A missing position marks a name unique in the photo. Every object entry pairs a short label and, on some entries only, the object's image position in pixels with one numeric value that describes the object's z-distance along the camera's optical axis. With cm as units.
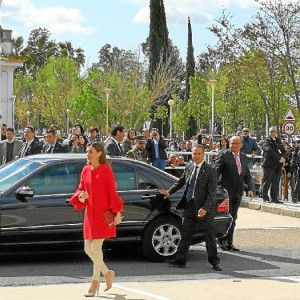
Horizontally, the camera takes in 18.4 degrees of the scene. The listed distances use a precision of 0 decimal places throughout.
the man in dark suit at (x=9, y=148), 1833
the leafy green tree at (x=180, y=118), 7281
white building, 4320
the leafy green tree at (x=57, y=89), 7712
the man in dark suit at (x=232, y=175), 1419
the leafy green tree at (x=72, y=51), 10988
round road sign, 3150
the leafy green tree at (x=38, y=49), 10632
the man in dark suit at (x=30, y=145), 1725
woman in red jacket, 991
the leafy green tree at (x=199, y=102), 6994
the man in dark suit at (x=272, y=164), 2142
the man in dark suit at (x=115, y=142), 1633
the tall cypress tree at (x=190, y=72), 7344
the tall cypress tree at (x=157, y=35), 6406
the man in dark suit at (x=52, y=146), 1764
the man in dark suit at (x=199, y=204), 1205
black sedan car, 1205
